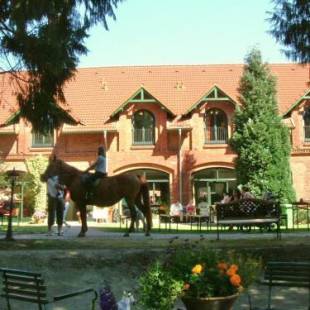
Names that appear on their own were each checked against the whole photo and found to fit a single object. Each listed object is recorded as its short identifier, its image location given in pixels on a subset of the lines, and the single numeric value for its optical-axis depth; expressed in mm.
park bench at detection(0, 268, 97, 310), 6469
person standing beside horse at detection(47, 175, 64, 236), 15008
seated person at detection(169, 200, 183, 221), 23078
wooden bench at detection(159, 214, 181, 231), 19375
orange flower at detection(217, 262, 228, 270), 5814
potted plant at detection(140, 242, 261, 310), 5738
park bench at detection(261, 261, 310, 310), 6730
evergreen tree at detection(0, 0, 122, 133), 9873
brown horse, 14000
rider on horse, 13688
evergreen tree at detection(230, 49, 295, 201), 26562
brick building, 30141
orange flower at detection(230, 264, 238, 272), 5801
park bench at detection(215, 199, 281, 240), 13266
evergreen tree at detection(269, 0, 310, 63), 10250
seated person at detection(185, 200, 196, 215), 23216
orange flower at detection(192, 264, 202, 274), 5684
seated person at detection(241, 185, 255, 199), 18647
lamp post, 12938
